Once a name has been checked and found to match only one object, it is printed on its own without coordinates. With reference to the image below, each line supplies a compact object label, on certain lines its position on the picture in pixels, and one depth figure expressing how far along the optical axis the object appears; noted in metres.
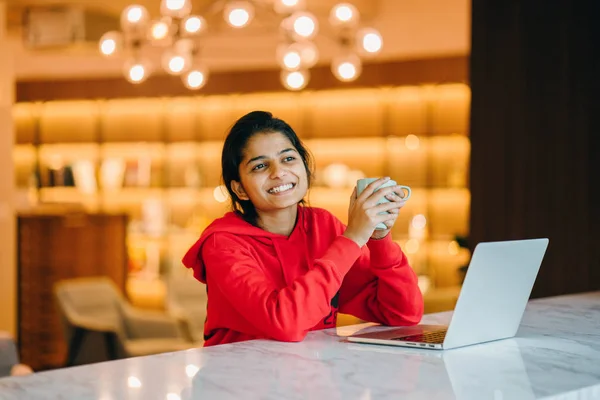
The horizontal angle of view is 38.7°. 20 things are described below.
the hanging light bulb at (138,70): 4.91
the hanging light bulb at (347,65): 5.14
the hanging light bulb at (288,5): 4.62
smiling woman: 1.75
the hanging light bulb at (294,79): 5.30
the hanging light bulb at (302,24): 4.60
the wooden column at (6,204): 7.07
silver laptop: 1.55
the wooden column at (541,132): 3.36
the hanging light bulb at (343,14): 4.72
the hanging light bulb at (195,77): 5.19
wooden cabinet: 6.94
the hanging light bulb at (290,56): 4.88
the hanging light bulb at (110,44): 4.66
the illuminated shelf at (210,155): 7.20
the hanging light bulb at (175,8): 4.41
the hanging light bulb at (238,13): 4.45
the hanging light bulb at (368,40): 4.69
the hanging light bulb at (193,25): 4.61
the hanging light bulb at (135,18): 4.52
